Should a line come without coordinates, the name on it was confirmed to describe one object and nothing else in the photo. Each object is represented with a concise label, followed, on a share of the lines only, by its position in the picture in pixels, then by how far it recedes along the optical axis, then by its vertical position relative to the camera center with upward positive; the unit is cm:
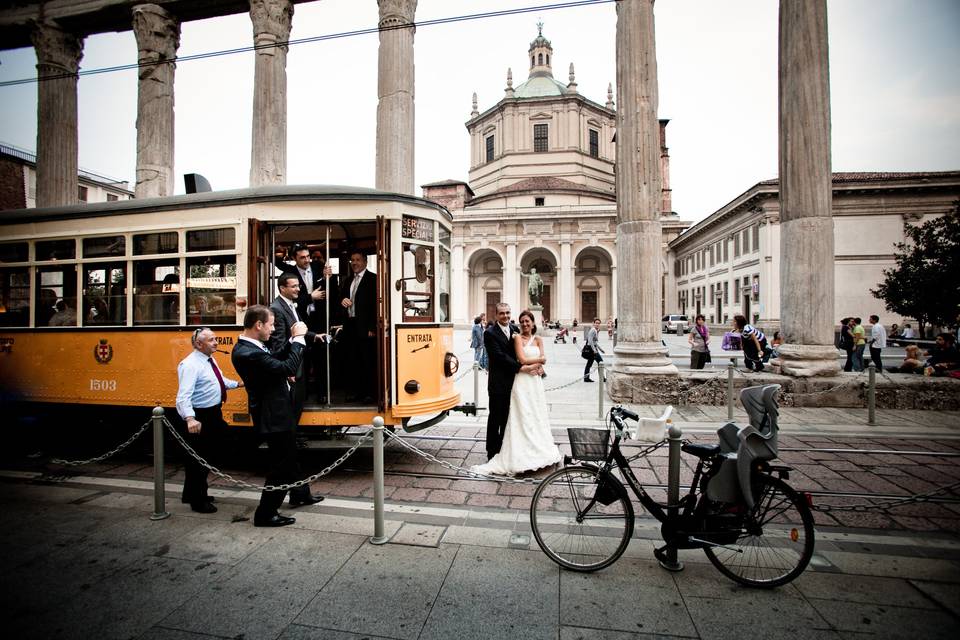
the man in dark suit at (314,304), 579 +26
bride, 534 -123
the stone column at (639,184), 1034 +316
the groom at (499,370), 541 -56
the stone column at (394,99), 1309 +650
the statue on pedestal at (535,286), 3606 +291
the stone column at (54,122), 1462 +655
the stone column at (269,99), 1333 +663
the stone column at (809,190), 955 +278
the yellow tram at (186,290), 570 +46
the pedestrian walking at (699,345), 1260 -65
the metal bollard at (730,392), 811 -126
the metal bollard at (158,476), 427 -142
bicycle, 305 -129
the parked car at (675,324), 3891 -17
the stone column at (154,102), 1352 +675
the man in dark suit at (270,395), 397 -63
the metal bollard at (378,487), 374 -134
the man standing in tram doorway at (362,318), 591 +7
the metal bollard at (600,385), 832 -119
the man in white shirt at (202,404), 438 -78
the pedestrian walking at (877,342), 1359 -62
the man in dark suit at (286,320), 488 +4
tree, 2027 +203
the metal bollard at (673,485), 327 -117
